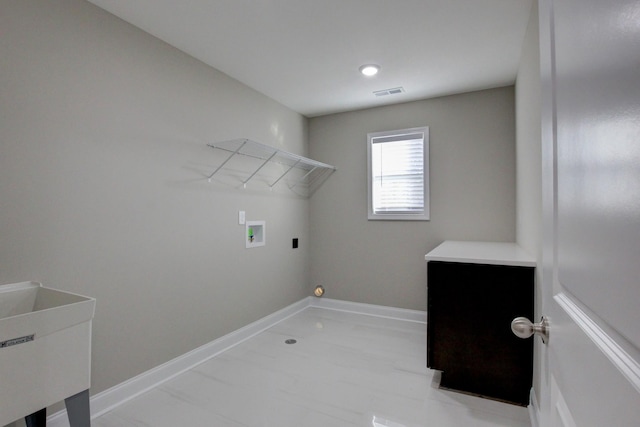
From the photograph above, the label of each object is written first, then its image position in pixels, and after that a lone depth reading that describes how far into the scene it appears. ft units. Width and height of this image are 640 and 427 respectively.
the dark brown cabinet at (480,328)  6.15
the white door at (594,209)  1.13
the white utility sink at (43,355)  3.69
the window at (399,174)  11.22
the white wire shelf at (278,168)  8.70
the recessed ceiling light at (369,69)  8.61
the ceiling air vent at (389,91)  10.25
